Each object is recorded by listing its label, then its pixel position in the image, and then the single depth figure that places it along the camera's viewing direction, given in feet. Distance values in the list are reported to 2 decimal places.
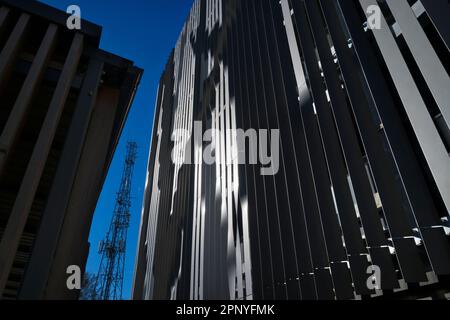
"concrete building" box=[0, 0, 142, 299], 8.79
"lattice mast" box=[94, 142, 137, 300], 61.67
